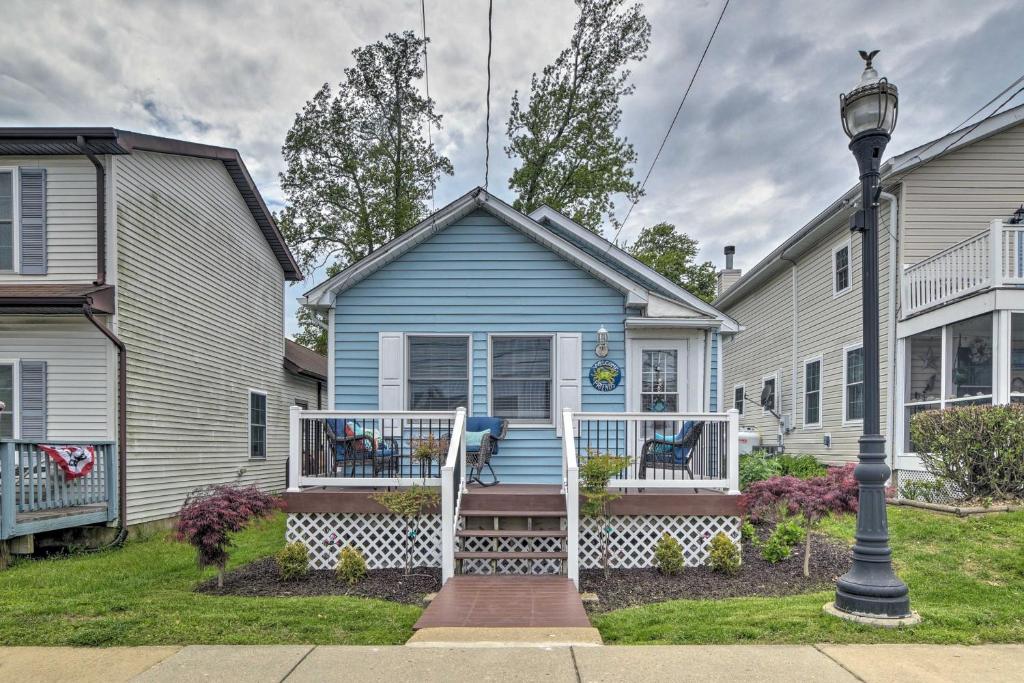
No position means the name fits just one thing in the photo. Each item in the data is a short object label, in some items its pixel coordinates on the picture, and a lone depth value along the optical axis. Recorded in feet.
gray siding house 27.45
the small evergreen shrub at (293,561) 21.03
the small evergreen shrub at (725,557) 20.99
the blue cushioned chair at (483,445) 24.82
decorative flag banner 24.82
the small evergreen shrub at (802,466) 39.01
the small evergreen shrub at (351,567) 20.89
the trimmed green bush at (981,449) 24.36
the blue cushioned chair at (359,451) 23.06
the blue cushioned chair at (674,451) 22.88
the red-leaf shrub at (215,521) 19.62
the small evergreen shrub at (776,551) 22.07
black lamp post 14.76
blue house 27.73
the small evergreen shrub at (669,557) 21.09
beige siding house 29.01
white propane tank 50.01
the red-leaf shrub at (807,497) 19.53
